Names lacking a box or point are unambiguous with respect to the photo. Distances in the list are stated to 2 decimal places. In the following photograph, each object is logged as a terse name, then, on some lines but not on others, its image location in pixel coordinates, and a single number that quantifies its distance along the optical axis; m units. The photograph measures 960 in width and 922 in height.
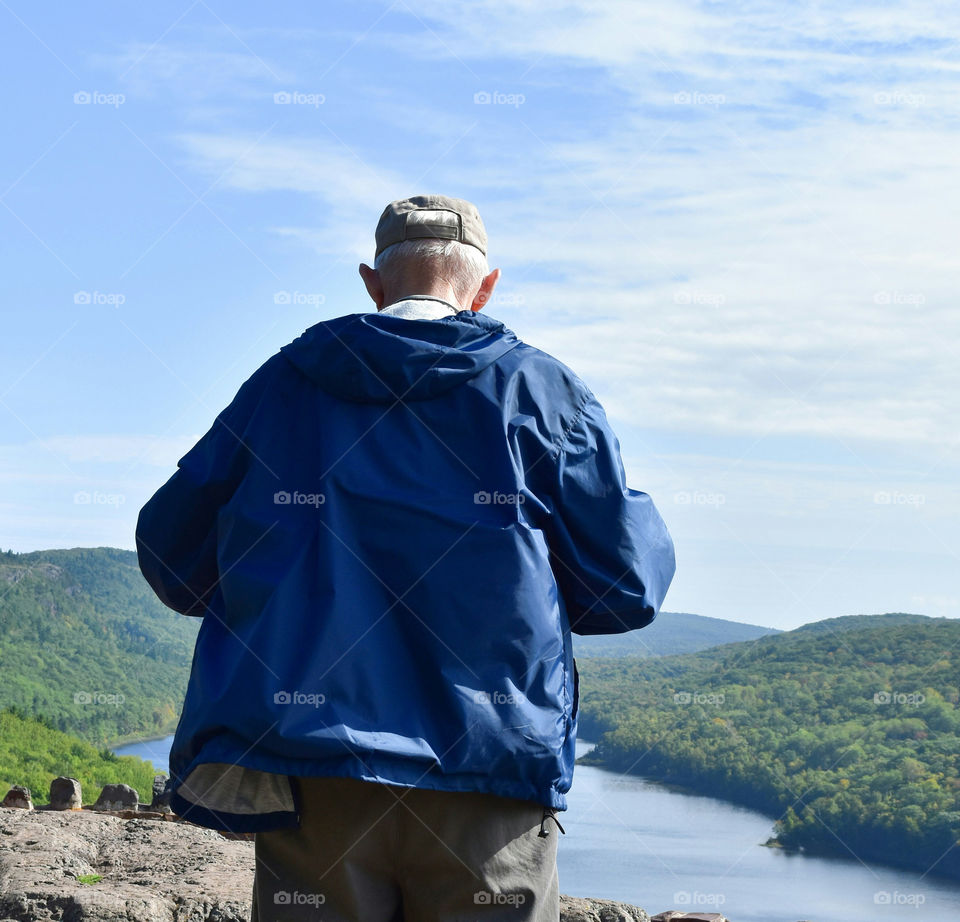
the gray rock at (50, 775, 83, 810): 6.03
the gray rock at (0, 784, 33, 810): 5.96
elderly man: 1.97
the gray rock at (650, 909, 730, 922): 4.37
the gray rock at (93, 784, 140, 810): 5.93
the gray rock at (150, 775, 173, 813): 5.74
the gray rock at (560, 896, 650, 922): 3.76
